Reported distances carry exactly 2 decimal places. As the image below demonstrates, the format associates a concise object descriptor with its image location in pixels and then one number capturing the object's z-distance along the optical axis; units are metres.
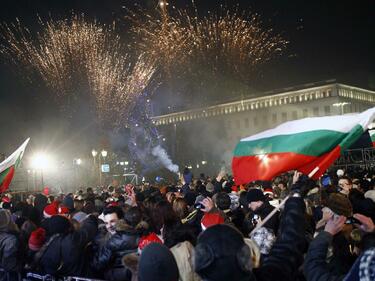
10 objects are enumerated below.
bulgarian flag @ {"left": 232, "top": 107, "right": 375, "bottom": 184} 5.09
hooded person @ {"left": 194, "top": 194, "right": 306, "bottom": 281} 2.17
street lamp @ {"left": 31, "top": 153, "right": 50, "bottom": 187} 29.11
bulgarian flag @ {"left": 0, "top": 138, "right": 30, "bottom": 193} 10.85
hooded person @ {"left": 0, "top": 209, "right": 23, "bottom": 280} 5.75
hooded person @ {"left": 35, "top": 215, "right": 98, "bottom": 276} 5.30
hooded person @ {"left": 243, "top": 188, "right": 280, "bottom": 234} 6.05
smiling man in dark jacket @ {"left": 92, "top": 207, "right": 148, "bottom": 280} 5.27
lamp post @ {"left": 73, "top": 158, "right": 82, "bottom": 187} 34.35
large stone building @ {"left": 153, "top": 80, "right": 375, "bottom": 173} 76.38
